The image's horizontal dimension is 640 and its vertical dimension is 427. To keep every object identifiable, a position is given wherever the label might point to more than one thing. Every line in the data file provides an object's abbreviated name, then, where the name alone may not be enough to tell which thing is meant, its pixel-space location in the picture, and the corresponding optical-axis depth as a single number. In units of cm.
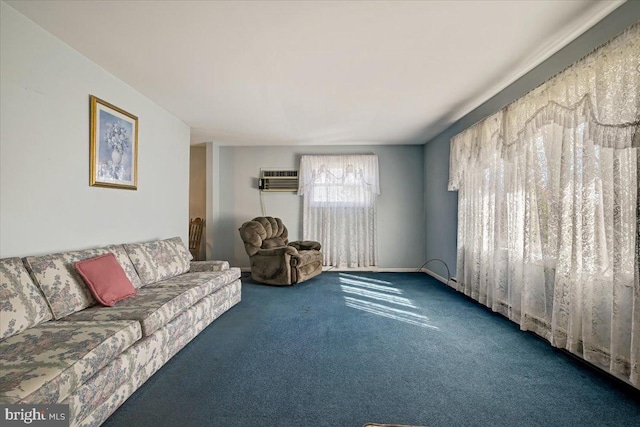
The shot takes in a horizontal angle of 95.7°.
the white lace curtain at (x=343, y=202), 546
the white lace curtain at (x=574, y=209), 172
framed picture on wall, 255
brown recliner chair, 438
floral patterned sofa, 126
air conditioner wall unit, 554
